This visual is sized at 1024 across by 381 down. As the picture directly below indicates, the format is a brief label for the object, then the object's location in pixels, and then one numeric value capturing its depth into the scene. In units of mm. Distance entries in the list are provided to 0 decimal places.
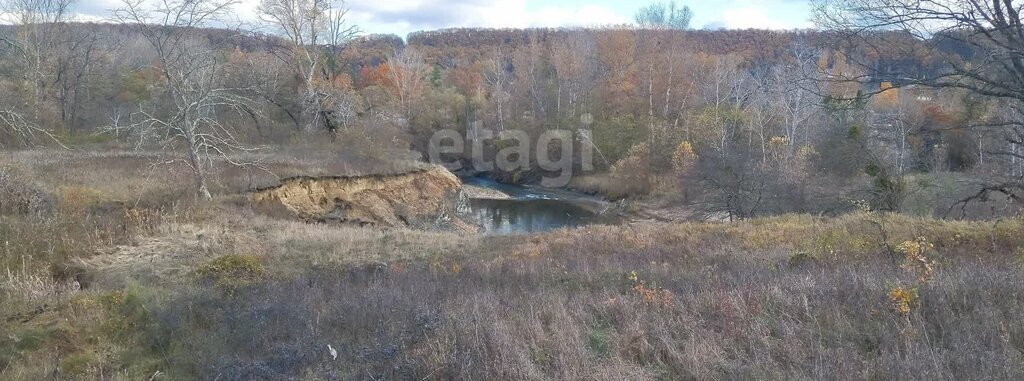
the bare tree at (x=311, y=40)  30594
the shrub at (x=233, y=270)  9172
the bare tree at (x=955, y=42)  8594
